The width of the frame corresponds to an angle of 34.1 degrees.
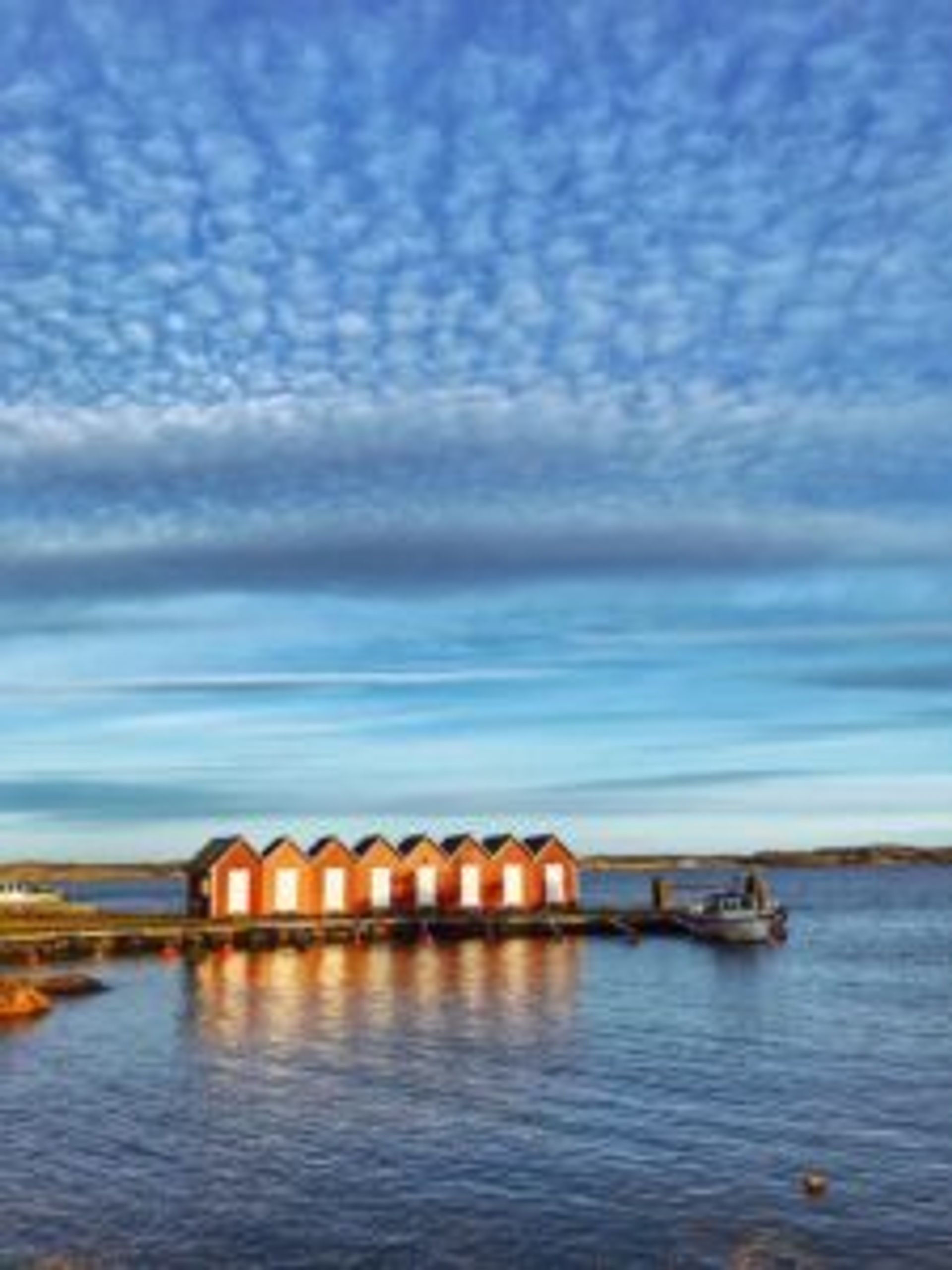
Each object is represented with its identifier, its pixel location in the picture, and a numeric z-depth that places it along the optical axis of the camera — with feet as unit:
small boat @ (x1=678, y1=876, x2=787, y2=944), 340.80
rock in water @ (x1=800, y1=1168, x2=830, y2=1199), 110.42
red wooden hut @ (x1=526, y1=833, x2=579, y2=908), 346.54
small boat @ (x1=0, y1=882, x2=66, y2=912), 405.80
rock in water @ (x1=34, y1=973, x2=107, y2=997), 233.55
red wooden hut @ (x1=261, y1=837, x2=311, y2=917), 319.68
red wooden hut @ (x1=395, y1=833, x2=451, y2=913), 334.44
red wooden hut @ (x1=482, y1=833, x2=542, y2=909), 340.80
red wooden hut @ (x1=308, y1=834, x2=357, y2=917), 324.80
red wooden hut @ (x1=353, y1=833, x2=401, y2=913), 329.93
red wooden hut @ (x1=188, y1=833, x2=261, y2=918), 315.17
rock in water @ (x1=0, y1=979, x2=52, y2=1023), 207.72
